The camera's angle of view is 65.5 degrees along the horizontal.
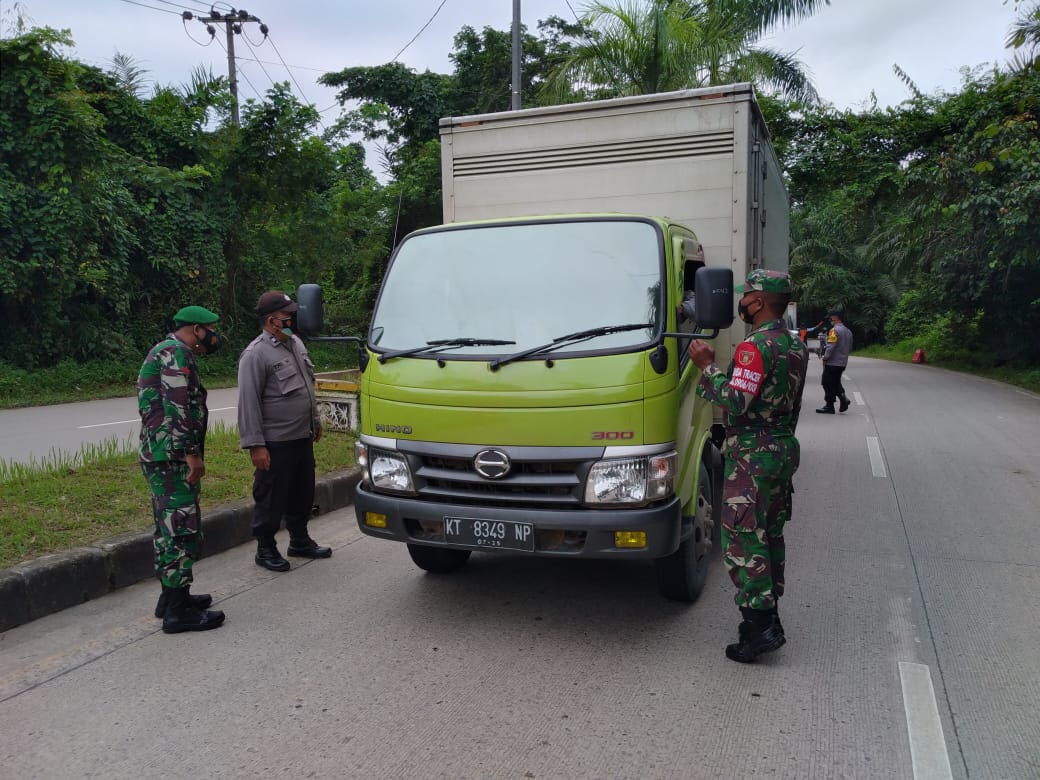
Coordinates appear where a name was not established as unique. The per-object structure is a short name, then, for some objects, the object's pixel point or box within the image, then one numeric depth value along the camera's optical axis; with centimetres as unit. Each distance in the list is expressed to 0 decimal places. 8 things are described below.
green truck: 377
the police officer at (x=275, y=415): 506
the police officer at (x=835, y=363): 1347
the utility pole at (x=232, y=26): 2375
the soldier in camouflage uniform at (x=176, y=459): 415
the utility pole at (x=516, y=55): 1429
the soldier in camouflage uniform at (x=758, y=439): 365
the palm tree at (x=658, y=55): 1491
